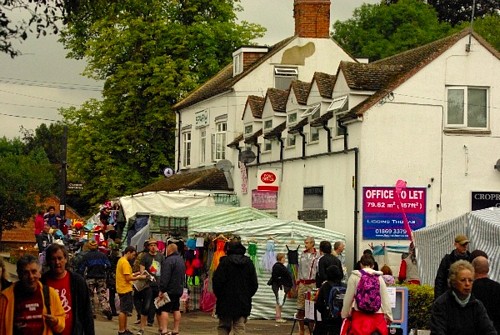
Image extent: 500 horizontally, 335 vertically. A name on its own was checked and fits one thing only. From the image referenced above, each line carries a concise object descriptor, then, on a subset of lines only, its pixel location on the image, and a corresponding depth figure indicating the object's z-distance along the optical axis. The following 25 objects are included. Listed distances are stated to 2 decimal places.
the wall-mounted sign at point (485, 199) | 34.97
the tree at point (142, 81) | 60.22
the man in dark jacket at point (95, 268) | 28.70
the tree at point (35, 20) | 16.45
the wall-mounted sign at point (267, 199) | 41.41
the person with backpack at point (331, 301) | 19.02
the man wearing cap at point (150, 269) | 25.51
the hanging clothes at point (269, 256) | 31.11
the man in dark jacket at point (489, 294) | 12.76
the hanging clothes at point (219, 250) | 32.19
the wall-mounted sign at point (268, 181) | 41.09
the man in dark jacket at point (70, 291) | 11.21
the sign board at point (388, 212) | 34.25
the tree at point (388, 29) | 70.12
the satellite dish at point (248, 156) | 45.06
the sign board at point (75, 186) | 54.92
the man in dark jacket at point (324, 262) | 22.80
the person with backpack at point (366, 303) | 15.24
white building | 34.47
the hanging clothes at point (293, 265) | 30.74
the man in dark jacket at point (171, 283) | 23.58
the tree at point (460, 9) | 74.25
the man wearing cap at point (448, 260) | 16.27
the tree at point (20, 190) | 68.38
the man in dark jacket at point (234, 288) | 18.91
